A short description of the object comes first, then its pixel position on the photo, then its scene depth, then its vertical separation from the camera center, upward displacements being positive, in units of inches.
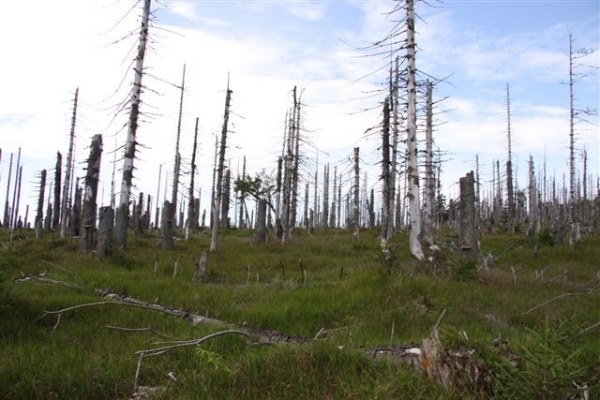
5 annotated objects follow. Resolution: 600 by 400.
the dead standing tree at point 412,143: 572.4 +121.5
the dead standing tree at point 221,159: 932.6 +147.4
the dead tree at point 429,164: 896.4 +162.2
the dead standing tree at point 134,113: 640.4 +156.6
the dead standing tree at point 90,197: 646.5 +39.0
